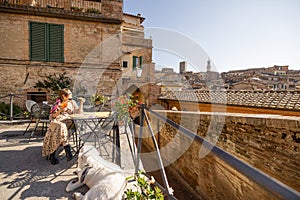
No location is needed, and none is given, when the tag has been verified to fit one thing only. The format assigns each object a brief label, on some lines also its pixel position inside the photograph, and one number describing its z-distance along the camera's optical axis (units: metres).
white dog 1.99
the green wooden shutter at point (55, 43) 8.46
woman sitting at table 2.99
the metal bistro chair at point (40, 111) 3.98
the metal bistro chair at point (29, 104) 4.69
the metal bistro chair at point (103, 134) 3.55
